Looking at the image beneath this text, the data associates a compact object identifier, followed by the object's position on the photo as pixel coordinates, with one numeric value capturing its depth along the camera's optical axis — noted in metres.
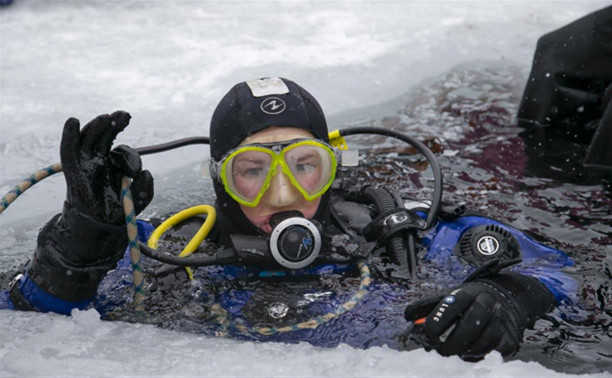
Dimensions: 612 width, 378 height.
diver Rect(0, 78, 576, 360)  4.26
